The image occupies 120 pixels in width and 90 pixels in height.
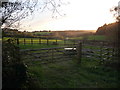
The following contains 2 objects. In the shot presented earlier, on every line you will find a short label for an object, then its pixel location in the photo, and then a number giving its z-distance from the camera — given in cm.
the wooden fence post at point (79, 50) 479
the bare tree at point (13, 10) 236
